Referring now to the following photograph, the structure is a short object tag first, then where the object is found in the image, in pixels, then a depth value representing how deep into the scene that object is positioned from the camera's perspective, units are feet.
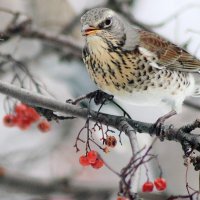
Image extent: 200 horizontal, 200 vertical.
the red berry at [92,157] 19.93
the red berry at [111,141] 20.61
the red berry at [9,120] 26.94
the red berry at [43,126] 25.80
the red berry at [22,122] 27.25
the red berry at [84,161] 20.12
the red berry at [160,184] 19.10
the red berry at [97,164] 20.20
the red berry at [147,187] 19.01
